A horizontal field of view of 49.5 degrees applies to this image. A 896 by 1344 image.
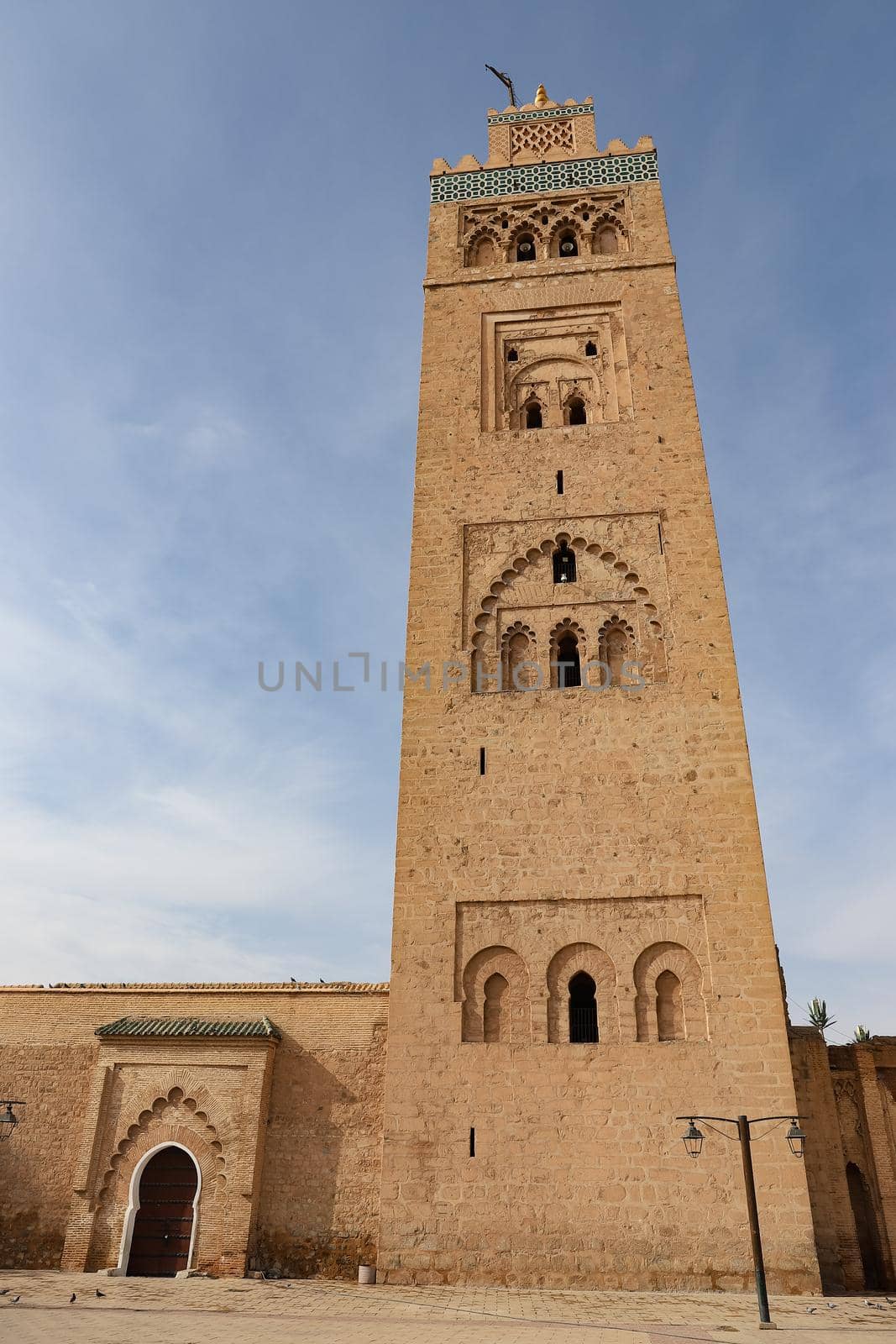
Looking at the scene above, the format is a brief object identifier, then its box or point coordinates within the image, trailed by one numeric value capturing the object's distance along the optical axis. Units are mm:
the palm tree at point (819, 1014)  26062
